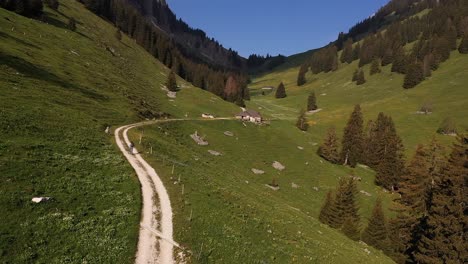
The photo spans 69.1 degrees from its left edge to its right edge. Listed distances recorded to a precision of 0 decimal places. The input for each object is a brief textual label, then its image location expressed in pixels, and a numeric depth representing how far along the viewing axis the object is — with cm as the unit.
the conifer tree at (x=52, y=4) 11893
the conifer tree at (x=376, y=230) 4959
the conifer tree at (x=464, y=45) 18038
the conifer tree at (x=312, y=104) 17012
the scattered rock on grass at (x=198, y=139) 7384
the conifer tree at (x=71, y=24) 11040
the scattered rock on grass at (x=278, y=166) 7796
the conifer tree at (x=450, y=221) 3499
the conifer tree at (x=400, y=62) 18762
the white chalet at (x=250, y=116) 10423
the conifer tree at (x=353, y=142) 9500
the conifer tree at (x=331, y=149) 9325
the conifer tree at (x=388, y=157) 8400
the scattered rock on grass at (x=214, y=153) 7078
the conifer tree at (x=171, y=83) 11431
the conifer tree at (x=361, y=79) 19675
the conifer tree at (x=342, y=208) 5222
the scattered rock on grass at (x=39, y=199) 2119
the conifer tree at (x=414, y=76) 16762
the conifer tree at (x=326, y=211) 5308
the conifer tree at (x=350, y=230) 4650
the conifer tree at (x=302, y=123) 12144
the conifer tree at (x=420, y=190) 4816
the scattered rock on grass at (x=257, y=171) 7092
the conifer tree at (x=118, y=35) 13759
